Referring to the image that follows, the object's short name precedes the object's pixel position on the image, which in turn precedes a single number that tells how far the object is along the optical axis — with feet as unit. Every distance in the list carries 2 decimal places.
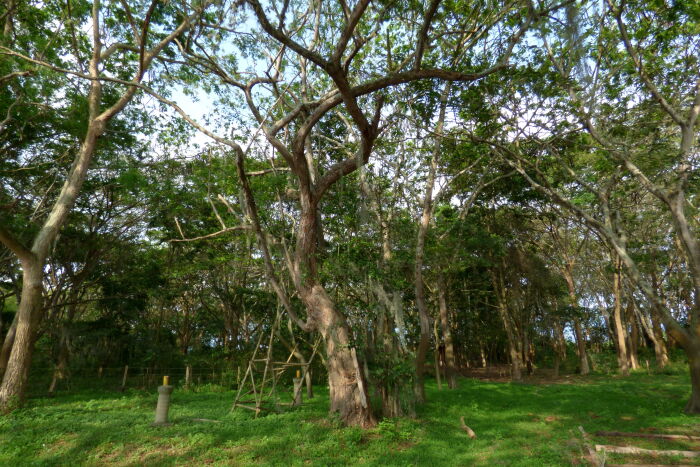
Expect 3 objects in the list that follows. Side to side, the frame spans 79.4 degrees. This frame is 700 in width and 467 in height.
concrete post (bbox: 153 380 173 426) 25.30
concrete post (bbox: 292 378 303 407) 30.71
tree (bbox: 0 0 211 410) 28.86
